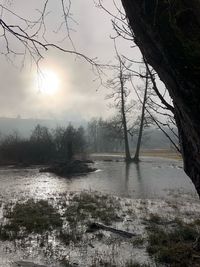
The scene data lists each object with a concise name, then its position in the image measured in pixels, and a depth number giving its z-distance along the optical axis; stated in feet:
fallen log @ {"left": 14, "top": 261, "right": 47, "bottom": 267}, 12.18
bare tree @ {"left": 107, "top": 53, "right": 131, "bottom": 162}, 84.71
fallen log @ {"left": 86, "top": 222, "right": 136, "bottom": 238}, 16.66
